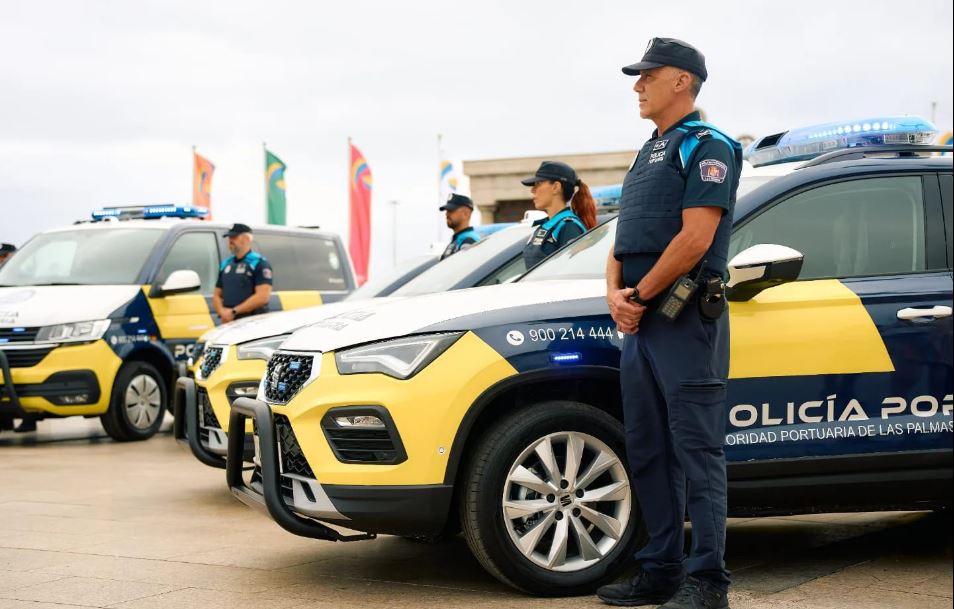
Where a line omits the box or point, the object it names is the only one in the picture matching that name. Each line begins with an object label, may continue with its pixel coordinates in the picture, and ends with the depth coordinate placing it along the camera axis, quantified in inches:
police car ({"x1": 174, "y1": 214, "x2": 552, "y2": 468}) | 290.2
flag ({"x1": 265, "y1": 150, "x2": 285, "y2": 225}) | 1154.0
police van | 417.4
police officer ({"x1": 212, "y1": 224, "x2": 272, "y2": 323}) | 424.2
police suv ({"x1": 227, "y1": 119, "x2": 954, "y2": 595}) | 183.2
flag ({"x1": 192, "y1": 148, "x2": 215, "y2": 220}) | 1188.5
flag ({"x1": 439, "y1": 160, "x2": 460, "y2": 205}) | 1373.0
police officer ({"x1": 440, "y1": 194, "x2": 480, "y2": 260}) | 368.2
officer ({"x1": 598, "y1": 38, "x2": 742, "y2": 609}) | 175.2
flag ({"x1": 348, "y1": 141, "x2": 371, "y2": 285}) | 1154.7
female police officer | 266.5
